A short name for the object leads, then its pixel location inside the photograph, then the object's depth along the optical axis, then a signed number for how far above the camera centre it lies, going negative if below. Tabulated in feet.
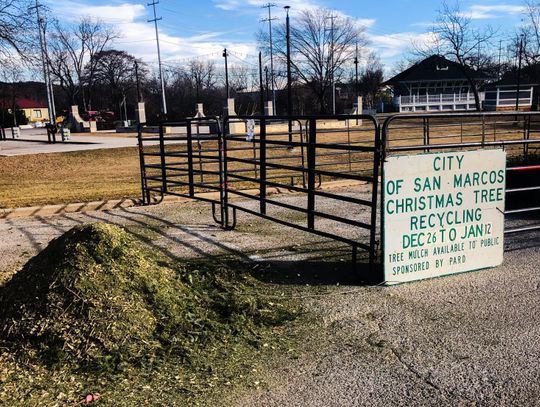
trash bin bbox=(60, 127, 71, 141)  121.49 -2.44
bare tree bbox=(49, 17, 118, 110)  275.80 +27.85
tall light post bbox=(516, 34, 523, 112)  173.56 +20.84
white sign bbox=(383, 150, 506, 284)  16.10 -3.24
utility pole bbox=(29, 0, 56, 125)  154.04 +7.48
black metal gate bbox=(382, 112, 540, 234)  16.43 -3.45
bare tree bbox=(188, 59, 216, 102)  300.36 +24.44
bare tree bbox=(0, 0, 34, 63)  60.18 +10.63
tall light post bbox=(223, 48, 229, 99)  203.00 +24.82
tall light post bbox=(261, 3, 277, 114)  203.32 +23.54
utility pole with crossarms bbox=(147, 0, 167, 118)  199.41 +19.65
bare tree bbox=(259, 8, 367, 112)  214.07 +20.93
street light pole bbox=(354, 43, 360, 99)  225.99 +22.50
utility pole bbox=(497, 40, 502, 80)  261.75 +19.77
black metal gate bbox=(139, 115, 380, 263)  17.02 -4.26
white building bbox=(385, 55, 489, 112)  248.32 +12.68
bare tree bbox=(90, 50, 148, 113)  288.92 +28.15
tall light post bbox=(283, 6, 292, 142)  125.39 +11.09
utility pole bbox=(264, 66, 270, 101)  244.38 +19.04
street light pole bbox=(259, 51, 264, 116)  197.31 +20.61
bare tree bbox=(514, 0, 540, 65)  158.69 +17.58
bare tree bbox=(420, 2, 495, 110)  190.29 +20.34
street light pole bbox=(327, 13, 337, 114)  213.25 +24.22
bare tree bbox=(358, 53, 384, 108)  303.89 +17.32
